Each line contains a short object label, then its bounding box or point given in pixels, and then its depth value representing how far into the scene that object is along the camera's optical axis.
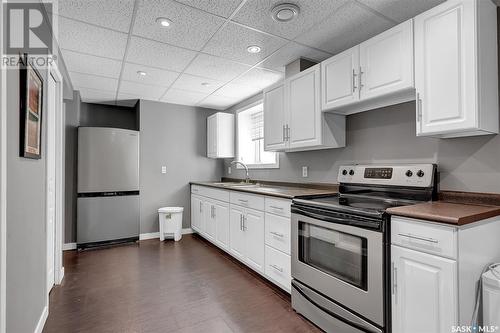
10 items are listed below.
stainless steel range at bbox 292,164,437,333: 1.57
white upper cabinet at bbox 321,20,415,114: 1.80
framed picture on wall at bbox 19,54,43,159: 1.42
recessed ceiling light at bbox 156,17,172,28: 2.06
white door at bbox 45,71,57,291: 2.35
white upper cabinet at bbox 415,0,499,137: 1.48
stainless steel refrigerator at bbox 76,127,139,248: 3.86
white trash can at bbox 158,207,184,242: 4.23
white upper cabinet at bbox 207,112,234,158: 4.53
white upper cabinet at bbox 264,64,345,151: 2.46
